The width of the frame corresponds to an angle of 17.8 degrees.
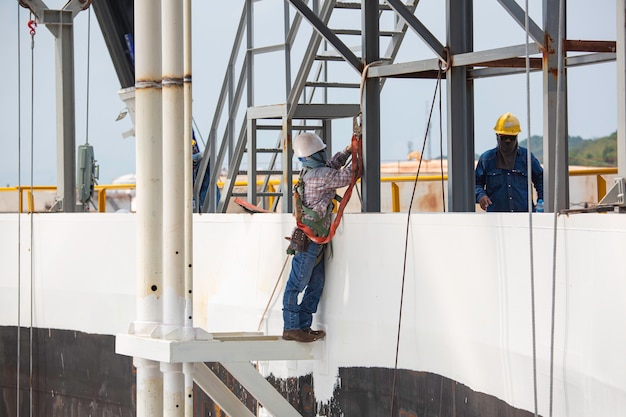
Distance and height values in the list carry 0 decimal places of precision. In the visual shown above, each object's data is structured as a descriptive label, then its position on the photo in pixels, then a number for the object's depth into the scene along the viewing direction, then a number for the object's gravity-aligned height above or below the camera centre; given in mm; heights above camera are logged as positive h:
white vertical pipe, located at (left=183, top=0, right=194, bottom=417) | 16425 +321
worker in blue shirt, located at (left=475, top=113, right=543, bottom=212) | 20140 +376
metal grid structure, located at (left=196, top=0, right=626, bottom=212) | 14275 +1207
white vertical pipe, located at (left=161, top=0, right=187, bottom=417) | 16294 +320
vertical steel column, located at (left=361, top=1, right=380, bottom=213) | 18517 +881
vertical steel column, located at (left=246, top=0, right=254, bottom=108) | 24397 +1966
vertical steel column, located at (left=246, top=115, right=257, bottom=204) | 23870 +698
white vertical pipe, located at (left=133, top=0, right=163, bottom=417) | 16659 +403
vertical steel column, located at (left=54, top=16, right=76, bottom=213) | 29523 +1435
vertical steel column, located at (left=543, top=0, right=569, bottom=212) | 14114 +732
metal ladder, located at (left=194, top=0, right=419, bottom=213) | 22510 +1221
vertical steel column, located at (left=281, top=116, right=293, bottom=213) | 22495 +498
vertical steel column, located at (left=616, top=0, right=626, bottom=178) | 12008 +711
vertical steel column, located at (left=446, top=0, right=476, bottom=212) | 17449 +894
